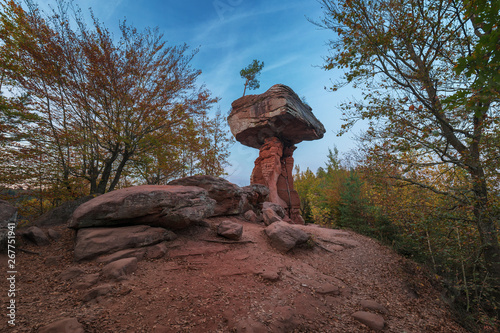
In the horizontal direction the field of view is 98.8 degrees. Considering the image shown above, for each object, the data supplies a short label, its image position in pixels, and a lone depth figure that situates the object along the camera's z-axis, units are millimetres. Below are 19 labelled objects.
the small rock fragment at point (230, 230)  5840
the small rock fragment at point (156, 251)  4568
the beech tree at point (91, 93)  7445
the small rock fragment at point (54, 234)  5352
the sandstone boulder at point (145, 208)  4906
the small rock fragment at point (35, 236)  5082
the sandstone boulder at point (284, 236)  6086
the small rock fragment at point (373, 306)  4264
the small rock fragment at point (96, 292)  3193
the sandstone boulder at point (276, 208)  10981
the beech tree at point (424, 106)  4637
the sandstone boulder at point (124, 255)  4209
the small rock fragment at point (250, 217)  8625
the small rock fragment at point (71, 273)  3795
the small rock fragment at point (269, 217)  8328
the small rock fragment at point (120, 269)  3664
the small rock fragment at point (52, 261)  4375
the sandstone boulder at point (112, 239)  4375
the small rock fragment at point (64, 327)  2451
